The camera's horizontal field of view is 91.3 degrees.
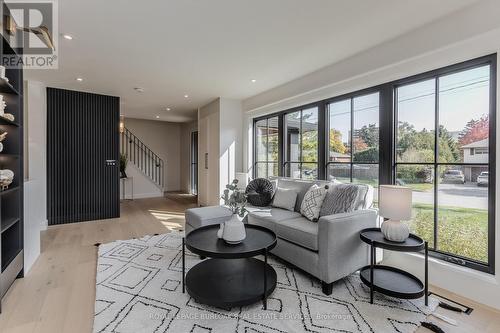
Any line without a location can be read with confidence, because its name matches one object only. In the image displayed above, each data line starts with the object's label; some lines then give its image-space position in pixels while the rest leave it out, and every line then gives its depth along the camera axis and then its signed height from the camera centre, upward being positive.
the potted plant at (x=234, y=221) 2.13 -0.51
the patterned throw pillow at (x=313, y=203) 2.86 -0.47
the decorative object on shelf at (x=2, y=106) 2.28 +0.54
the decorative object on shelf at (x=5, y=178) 2.28 -0.14
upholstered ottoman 3.08 -0.68
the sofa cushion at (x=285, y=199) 3.43 -0.50
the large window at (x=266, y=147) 4.98 +0.36
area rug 1.77 -1.17
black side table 2.01 -1.05
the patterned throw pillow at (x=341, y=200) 2.62 -0.39
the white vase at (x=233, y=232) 2.12 -0.60
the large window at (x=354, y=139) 3.15 +0.35
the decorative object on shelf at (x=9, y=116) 2.31 +0.46
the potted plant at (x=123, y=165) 7.14 -0.04
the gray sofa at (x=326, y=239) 2.19 -0.74
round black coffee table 1.91 -1.02
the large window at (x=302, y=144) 4.07 +0.36
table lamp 2.11 -0.42
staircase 8.18 +0.21
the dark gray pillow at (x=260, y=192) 3.76 -0.45
